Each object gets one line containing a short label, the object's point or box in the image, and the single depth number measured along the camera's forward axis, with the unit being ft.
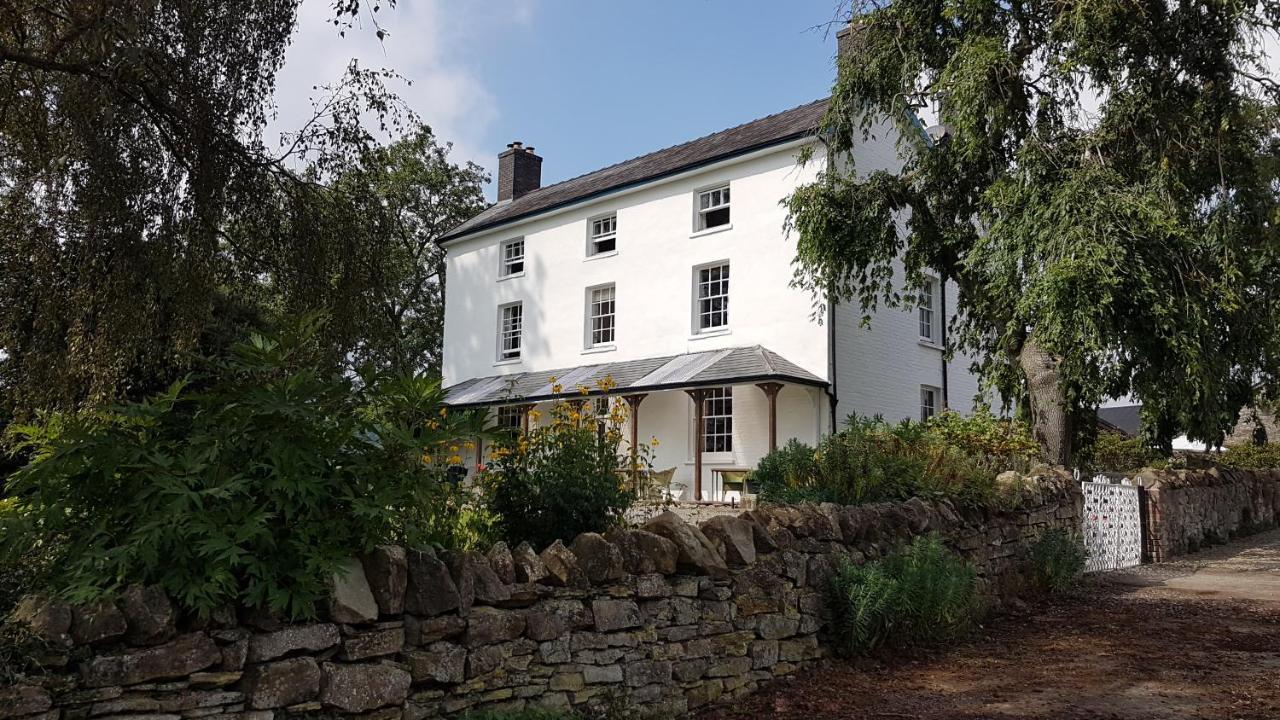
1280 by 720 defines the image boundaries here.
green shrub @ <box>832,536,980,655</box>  20.75
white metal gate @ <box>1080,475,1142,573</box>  36.40
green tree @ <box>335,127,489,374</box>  98.63
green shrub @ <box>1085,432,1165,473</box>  59.98
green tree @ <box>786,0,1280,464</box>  35.29
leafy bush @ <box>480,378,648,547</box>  18.72
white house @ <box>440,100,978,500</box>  57.57
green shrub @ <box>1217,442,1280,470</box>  69.48
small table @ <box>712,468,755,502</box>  53.11
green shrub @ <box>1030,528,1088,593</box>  29.96
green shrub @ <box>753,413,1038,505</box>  26.37
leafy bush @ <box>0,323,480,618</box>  11.33
